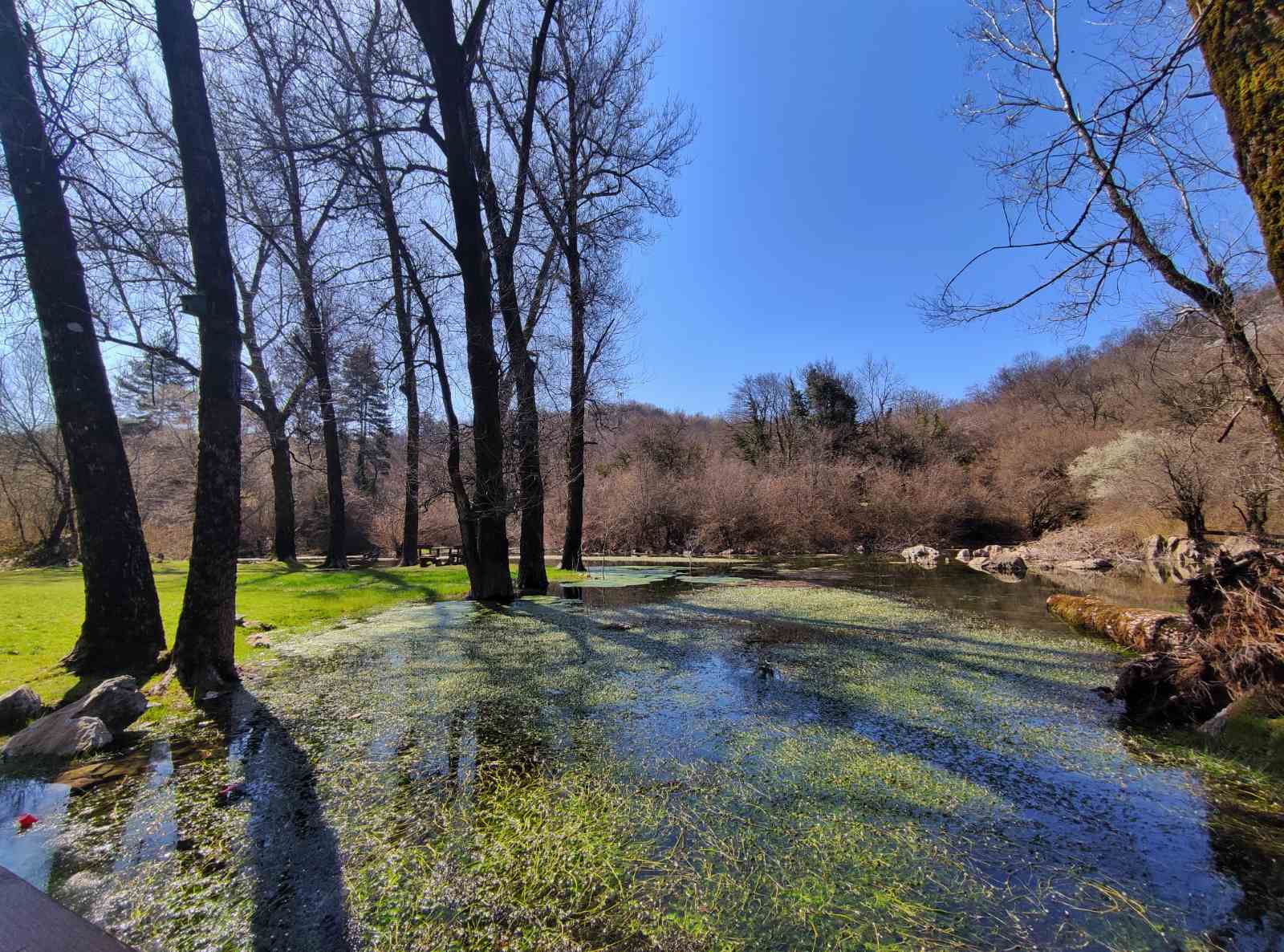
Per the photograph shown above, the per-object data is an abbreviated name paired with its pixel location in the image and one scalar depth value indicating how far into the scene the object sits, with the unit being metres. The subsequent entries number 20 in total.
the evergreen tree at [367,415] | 11.46
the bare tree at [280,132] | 6.06
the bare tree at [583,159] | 10.46
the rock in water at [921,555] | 16.50
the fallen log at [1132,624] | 4.19
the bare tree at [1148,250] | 3.34
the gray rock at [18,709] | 3.11
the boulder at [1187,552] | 13.39
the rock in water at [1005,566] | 13.04
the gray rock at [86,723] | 2.83
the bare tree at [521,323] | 8.95
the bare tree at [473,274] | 7.64
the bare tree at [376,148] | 7.36
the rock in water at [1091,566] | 13.50
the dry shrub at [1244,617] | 3.01
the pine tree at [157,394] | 10.11
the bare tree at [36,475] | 16.53
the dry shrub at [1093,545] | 15.98
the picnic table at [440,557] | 15.89
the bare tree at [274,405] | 13.43
